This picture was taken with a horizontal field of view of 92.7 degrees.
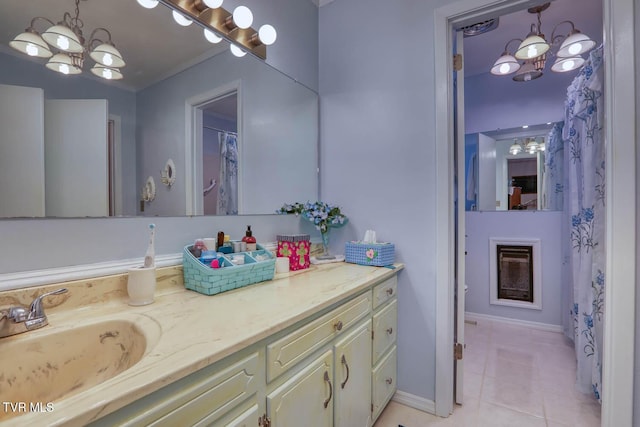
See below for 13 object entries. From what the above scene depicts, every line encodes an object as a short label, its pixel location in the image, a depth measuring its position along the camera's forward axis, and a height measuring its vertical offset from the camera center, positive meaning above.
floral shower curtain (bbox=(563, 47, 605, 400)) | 1.65 -0.05
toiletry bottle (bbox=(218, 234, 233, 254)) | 1.35 -0.16
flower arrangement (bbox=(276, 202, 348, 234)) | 1.85 -0.02
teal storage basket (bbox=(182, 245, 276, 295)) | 1.13 -0.25
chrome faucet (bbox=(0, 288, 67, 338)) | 0.74 -0.27
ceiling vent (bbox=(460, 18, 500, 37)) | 2.18 +1.32
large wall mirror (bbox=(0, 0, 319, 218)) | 0.90 +0.34
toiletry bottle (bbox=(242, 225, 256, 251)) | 1.46 -0.14
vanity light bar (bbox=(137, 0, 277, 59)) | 1.28 +0.87
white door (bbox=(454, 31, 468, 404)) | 1.74 -0.14
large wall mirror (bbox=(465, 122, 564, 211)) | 2.81 +0.40
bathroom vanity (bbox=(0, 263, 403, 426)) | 0.57 -0.34
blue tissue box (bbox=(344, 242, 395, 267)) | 1.67 -0.24
